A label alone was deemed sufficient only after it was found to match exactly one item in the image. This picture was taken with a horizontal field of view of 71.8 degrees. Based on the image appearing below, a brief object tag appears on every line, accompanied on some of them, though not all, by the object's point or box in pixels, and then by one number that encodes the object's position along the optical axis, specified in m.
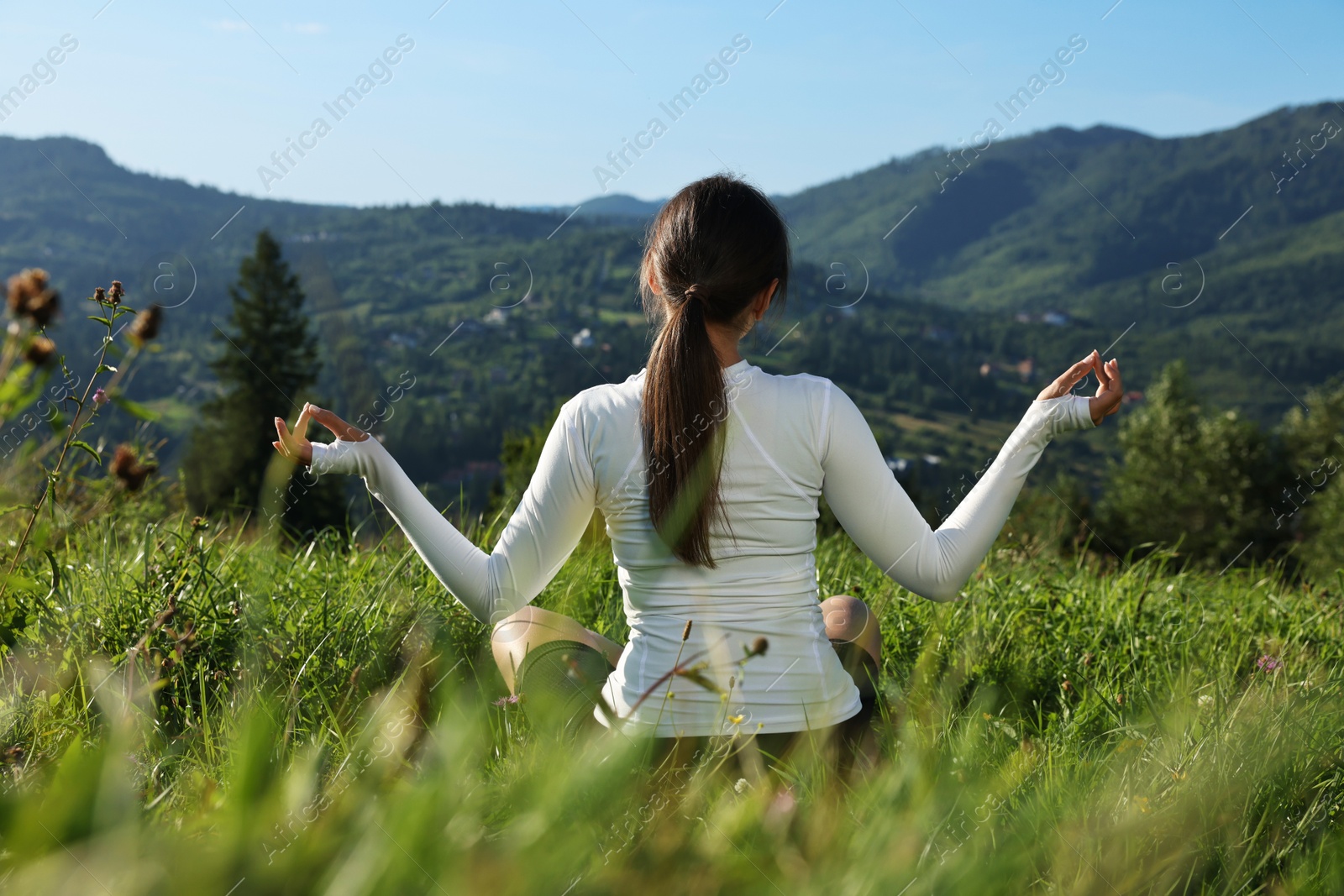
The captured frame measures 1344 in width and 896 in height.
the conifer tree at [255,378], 34.31
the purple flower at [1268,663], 2.68
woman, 1.85
